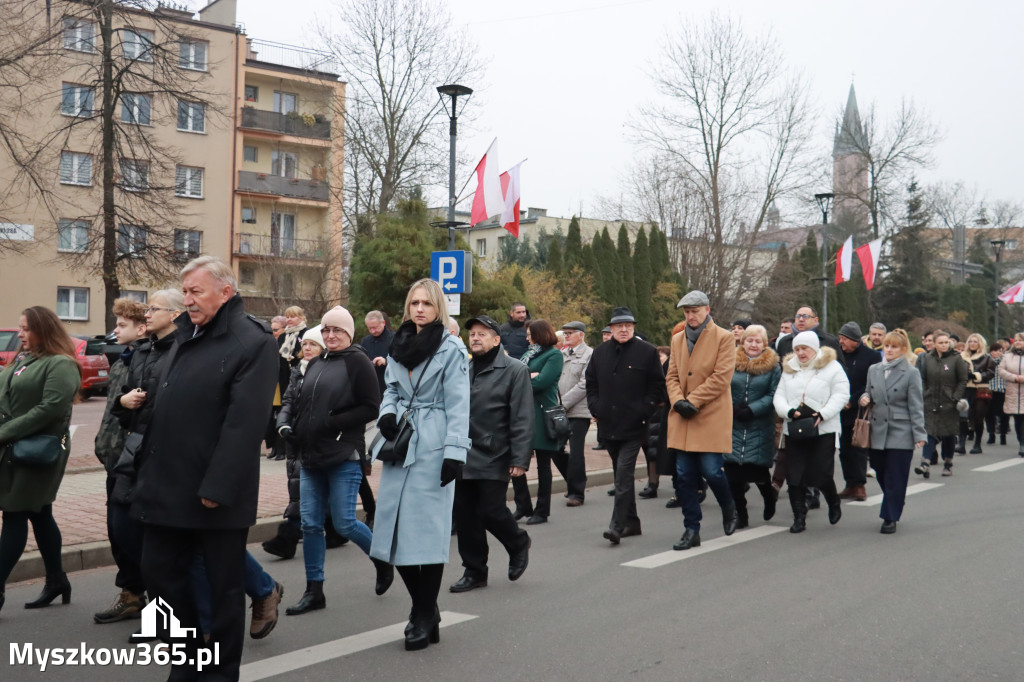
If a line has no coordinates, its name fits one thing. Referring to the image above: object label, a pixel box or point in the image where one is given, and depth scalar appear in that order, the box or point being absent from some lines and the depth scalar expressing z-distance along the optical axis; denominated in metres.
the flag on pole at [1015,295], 33.78
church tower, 52.97
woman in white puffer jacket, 9.10
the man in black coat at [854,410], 11.12
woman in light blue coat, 5.33
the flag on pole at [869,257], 27.78
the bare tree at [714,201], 40.16
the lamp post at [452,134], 17.00
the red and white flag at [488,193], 17.28
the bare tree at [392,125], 37.25
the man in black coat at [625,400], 8.48
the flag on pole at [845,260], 27.92
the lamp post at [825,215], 28.45
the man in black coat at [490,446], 6.48
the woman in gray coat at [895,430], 9.10
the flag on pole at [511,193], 17.48
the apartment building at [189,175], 25.59
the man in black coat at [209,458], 4.14
